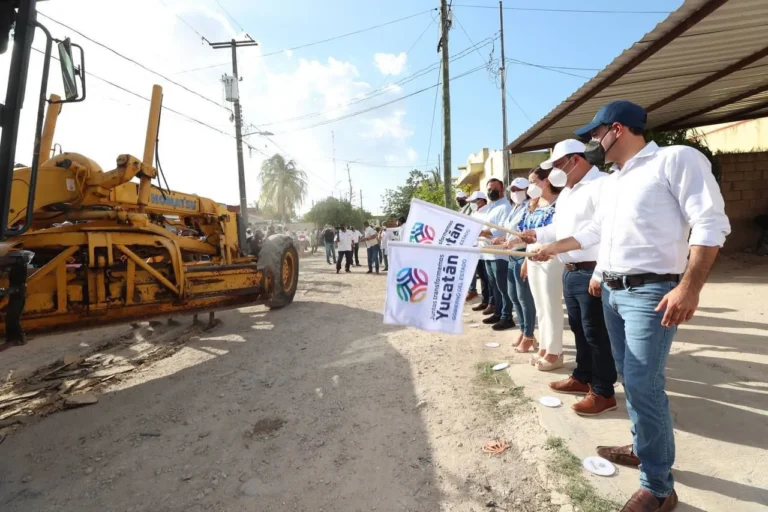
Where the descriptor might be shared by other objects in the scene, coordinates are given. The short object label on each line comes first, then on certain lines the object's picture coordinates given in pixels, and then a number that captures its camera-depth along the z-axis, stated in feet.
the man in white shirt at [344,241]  43.45
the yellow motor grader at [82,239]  6.88
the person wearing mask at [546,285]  11.77
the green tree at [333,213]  170.19
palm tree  153.07
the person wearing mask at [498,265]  16.52
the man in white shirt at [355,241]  48.12
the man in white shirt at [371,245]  42.86
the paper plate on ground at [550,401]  9.85
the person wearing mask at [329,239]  52.95
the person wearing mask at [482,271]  19.60
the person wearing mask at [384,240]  38.46
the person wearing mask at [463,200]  24.16
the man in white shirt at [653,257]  5.72
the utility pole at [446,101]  39.27
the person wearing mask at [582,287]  9.32
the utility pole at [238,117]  61.26
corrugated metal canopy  13.46
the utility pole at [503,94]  65.00
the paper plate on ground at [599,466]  7.24
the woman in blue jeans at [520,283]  14.32
